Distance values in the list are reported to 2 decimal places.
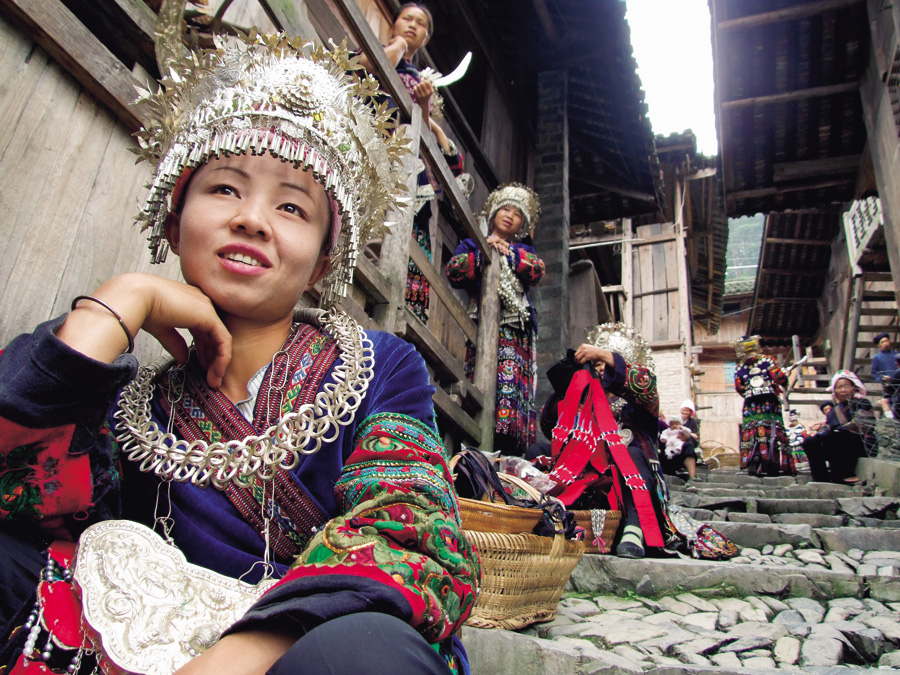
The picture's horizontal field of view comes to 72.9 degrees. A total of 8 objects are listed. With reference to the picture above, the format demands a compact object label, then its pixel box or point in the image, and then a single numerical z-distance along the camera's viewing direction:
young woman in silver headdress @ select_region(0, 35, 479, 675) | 0.85
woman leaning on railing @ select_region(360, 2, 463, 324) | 4.09
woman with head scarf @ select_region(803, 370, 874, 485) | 7.31
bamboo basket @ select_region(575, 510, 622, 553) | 3.89
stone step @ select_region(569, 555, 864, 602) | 3.26
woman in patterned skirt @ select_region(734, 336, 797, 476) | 8.49
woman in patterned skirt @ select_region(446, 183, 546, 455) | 5.07
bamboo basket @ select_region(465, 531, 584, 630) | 2.51
